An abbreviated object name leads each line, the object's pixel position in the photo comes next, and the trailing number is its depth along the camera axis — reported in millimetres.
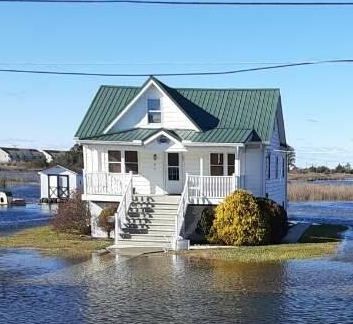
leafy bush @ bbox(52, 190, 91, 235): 29109
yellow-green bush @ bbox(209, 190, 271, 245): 23812
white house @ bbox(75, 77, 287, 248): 26578
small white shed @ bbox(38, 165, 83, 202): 58125
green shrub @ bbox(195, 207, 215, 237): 24969
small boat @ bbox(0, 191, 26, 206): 57000
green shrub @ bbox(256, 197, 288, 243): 24750
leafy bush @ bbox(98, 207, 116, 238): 26781
